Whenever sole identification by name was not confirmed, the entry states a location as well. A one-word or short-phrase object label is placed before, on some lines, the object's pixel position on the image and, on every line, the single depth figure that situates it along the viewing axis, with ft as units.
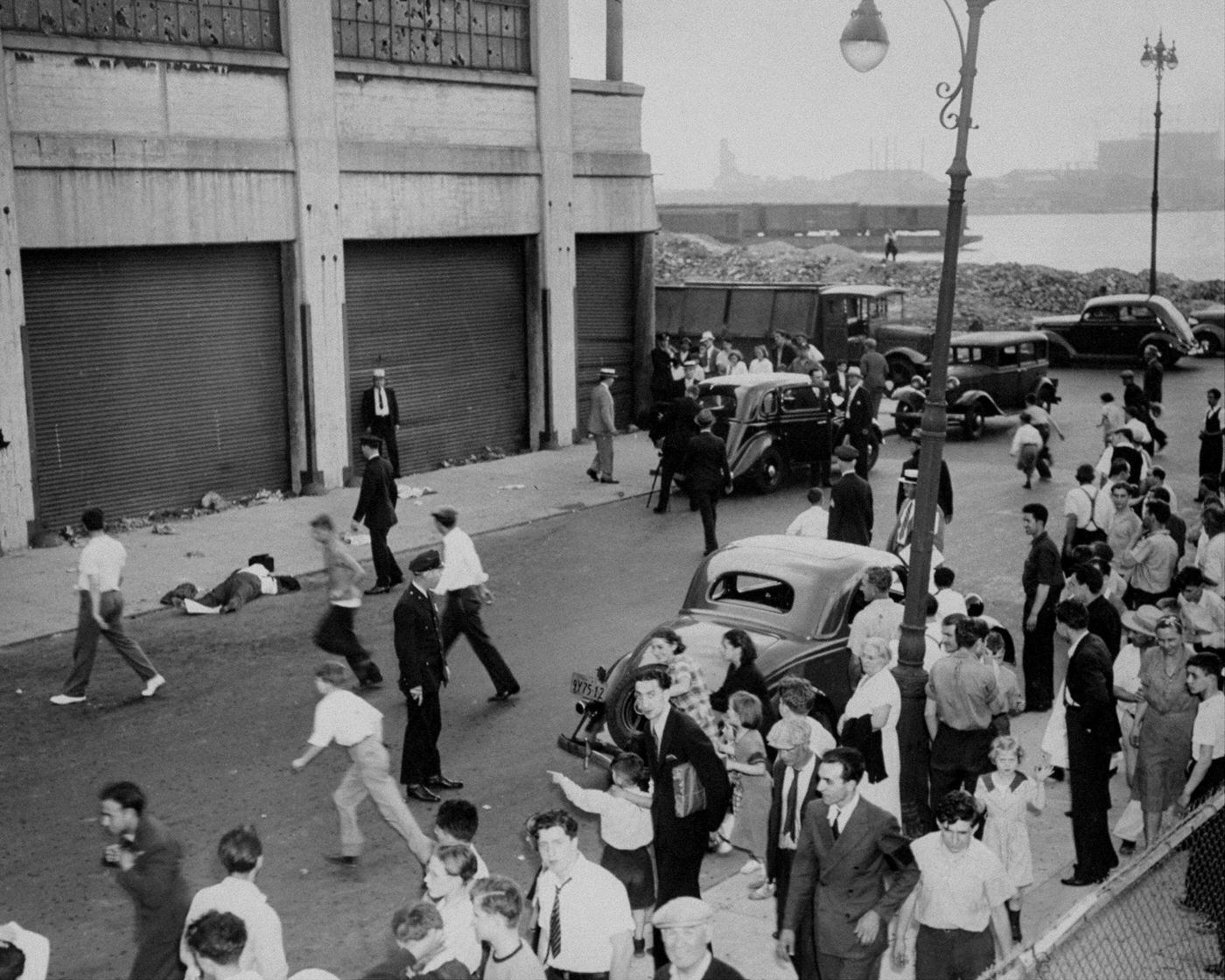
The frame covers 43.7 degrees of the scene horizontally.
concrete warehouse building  62.39
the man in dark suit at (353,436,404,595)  53.52
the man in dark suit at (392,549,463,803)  35.65
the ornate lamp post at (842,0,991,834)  31.01
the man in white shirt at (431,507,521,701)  42.11
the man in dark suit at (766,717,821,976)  24.82
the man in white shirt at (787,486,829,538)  49.03
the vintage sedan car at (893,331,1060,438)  95.66
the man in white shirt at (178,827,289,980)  21.35
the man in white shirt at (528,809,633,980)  21.66
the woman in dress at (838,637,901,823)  29.17
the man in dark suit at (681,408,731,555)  60.95
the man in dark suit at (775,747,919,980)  22.67
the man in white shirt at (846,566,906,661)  35.37
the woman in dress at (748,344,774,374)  92.02
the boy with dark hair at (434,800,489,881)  23.17
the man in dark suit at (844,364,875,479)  73.61
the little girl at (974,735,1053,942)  26.55
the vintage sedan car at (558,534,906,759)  36.50
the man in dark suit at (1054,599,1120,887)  29.68
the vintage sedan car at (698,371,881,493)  74.18
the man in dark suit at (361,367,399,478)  72.95
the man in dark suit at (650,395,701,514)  69.36
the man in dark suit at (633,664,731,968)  25.99
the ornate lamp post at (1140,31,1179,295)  129.18
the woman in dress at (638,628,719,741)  29.99
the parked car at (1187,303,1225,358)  136.05
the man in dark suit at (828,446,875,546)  52.75
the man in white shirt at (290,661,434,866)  30.58
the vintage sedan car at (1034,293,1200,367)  124.77
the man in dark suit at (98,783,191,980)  22.56
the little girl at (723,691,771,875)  30.25
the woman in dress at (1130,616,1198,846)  29.91
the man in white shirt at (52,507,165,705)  41.93
